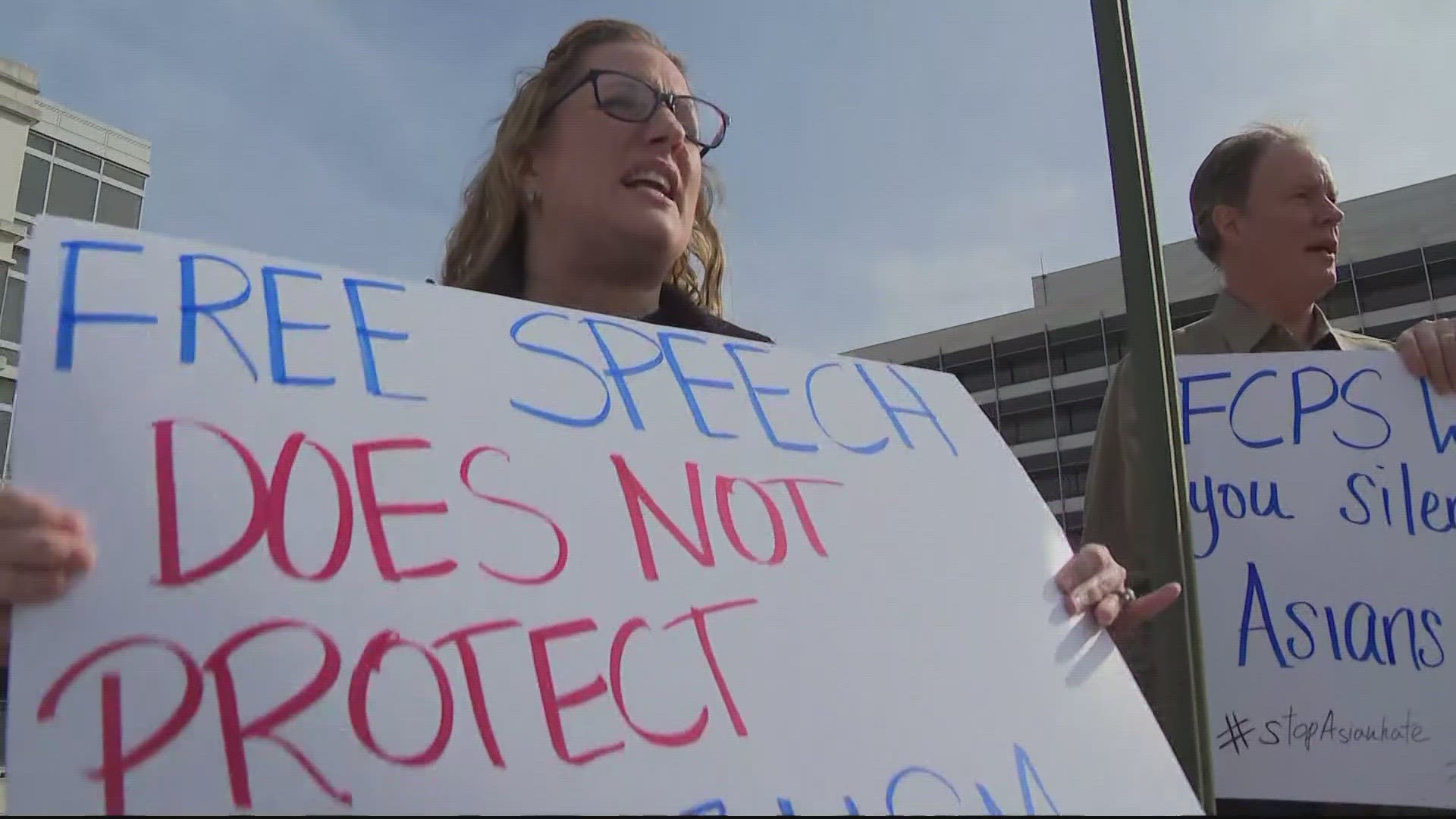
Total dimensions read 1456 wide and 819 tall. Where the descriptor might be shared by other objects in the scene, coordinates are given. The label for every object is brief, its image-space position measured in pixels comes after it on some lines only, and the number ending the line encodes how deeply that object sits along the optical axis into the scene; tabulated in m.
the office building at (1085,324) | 37.00
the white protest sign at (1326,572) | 1.18
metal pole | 1.01
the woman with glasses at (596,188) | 1.33
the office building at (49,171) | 16.48
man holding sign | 1.58
